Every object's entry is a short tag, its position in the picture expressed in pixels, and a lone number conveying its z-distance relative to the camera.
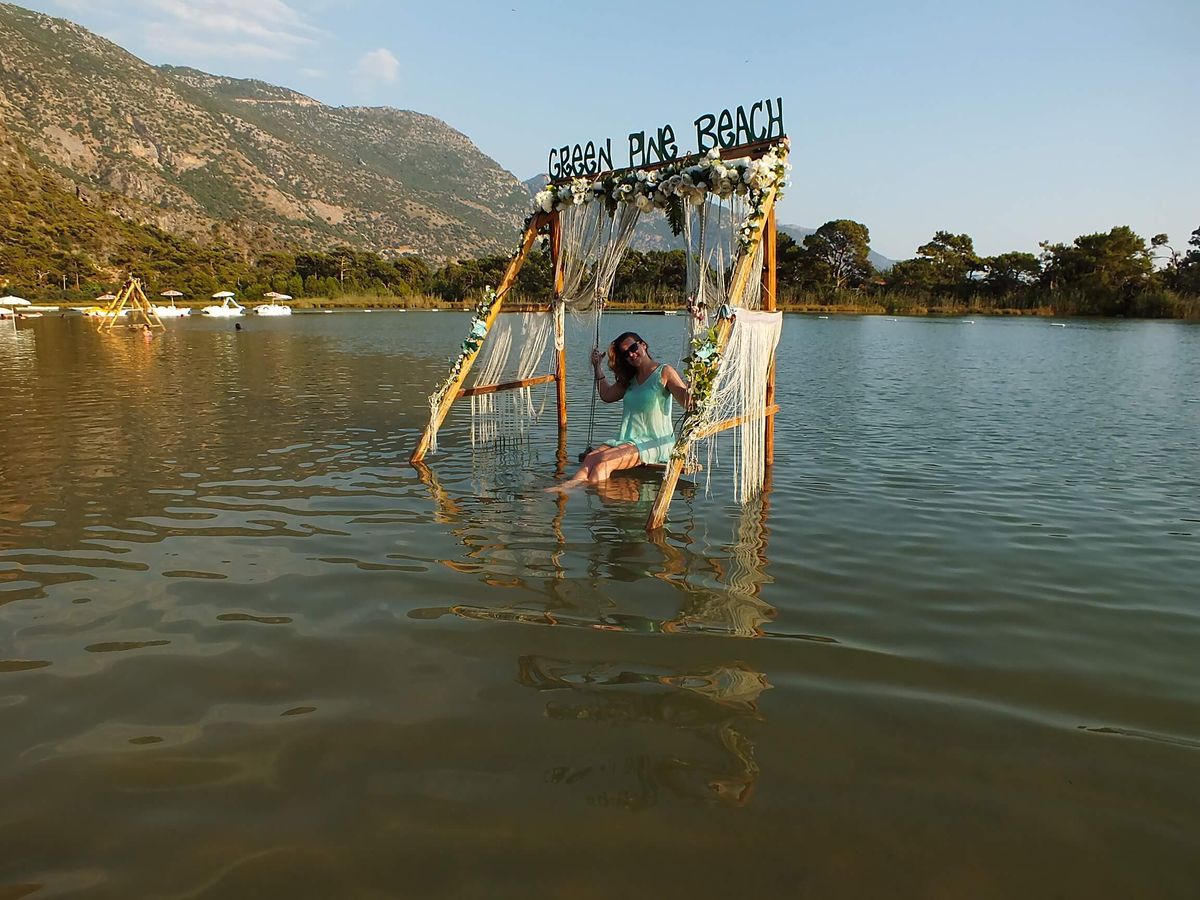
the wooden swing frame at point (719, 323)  6.57
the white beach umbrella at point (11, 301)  45.59
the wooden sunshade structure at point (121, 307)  39.72
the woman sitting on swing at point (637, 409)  8.48
